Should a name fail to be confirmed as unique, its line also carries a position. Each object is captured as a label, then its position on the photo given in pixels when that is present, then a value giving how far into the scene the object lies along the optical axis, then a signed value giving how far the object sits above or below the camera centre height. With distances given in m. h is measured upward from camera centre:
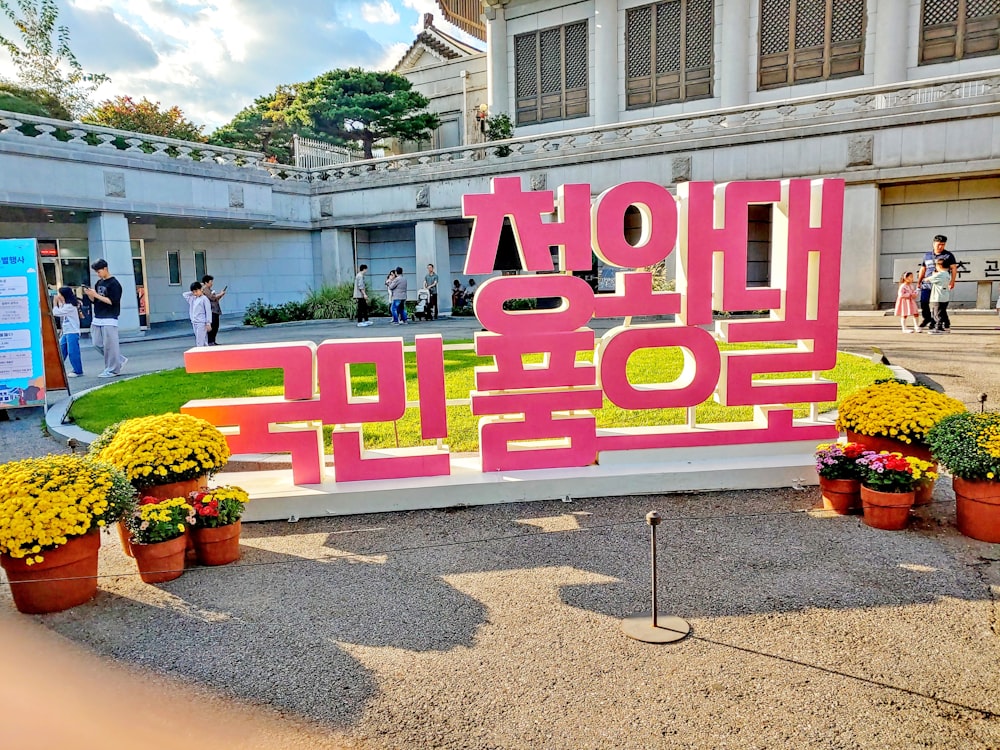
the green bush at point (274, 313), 25.40 -0.79
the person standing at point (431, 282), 24.91 +0.21
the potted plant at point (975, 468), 5.24 -1.41
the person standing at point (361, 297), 23.08 -0.24
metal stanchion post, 4.12 -2.02
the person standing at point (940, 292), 15.03 -0.33
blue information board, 10.43 -0.45
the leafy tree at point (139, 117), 37.41 +9.32
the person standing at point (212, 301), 16.30 -0.19
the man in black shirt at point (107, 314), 13.16 -0.35
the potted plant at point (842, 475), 5.99 -1.64
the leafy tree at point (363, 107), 32.94 +8.47
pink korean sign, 6.55 -0.56
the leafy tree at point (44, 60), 35.34 +11.87
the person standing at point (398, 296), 22.88 -0.23
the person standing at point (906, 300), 16.05 -0.52
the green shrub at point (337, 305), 26.52 -0.55
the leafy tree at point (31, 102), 26.70 +8.56
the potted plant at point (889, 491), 5.61 -1.67
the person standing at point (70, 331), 14.16 -0.68
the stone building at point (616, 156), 20.61 +4.21
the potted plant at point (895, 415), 6.09 -1.19
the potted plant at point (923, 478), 5.61 -1.61
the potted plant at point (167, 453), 5.61 -1.26
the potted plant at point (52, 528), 4.52 -1.47
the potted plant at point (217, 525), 5.32 -1.72
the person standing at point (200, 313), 14.94 -0.41
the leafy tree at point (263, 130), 37.28 +8.41
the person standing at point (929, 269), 15.08 +0.15
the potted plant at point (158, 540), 5.07 -1.73
